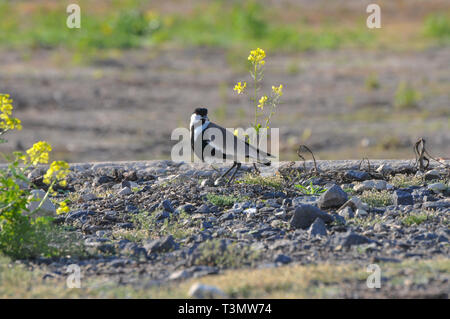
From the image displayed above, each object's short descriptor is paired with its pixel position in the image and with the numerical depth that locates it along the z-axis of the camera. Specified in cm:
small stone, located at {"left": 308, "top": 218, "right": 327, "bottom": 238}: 995
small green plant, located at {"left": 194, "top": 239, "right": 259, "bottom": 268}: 901
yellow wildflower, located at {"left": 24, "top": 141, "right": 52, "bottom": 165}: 933
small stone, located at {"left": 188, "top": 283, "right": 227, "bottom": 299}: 777
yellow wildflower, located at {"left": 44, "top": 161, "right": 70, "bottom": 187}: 899
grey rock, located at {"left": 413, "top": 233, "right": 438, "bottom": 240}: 978
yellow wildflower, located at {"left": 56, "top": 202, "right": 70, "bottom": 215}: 917
